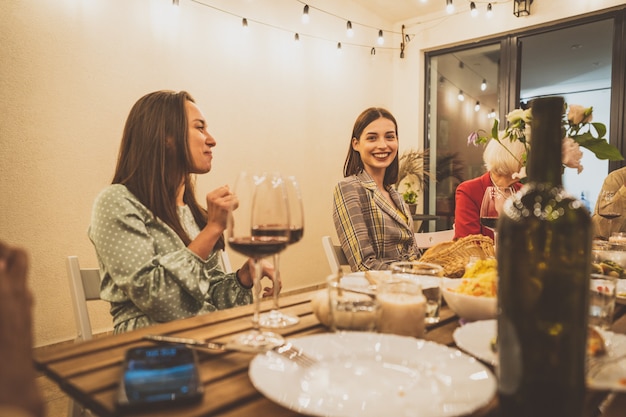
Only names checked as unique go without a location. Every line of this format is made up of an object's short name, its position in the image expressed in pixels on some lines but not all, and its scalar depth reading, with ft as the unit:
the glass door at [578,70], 14.57
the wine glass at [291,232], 2.77
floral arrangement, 4.48
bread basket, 4.87
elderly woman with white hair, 7.13
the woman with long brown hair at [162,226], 3.91
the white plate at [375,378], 1.76
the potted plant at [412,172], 17.01
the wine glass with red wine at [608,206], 6.92
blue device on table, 1.77
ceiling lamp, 15.00
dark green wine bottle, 1.69
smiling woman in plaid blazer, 6.61
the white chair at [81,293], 3.58
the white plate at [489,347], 1.99
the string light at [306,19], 12.66
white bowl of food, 2.93
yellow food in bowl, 3.05
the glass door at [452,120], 17.42
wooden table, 1.85
